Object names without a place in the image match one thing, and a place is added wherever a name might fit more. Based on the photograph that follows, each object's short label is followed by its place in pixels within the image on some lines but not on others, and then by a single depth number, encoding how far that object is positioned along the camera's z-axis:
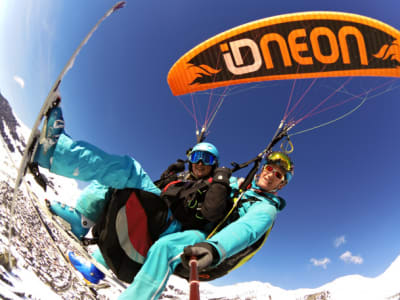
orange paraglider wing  5.17
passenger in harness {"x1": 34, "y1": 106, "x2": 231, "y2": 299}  1.63
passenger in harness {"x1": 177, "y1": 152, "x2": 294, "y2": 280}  1.40
